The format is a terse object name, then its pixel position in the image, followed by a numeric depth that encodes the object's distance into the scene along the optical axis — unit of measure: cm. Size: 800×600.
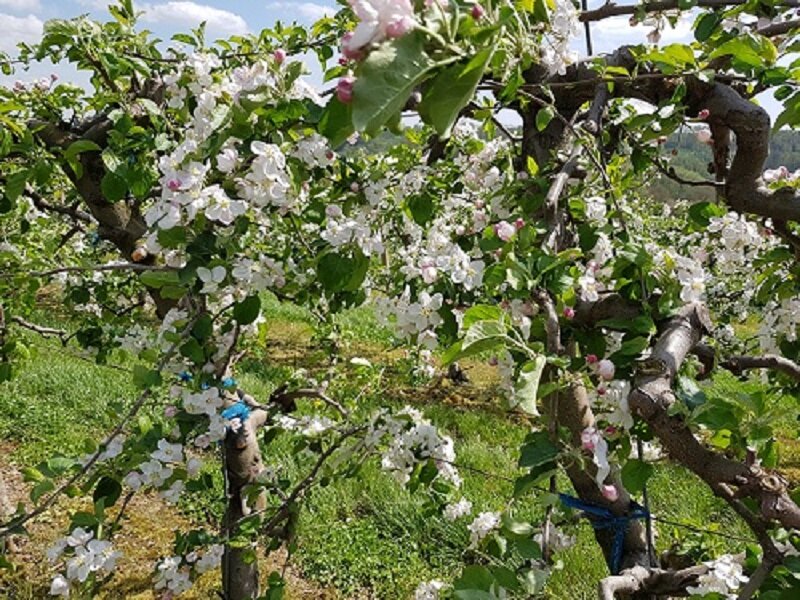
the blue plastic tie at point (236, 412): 172
